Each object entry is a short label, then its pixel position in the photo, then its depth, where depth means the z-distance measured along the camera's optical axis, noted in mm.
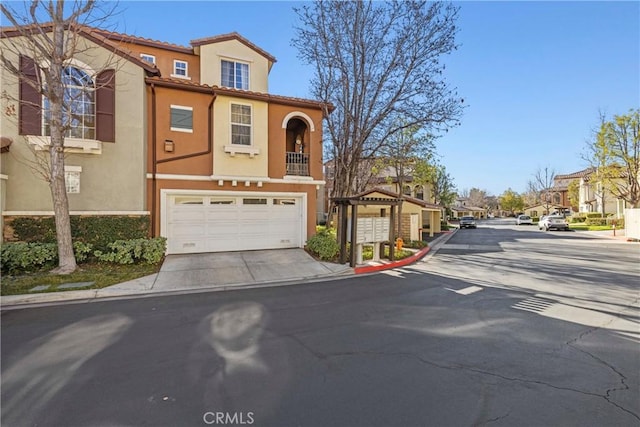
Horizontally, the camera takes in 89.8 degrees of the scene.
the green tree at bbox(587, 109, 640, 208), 25672
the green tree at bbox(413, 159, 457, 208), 35875
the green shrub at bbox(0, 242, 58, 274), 8828
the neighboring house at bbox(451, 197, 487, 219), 74925
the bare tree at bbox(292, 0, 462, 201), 12953
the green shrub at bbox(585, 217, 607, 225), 36250
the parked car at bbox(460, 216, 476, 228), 40628
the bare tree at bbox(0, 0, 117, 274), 8555
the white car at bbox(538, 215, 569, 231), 32594
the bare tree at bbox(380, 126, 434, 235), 17141
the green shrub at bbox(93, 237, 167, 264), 9906
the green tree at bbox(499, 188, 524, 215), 78125
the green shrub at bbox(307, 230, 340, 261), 11812
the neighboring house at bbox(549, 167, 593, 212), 65500
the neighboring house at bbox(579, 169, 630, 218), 35156
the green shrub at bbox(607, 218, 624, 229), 31234
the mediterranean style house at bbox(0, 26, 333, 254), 10219
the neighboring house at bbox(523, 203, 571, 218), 63669
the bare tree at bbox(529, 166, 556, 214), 58128
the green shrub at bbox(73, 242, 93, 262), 9820
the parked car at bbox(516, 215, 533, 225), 49025
